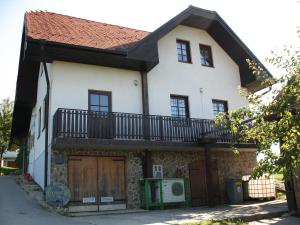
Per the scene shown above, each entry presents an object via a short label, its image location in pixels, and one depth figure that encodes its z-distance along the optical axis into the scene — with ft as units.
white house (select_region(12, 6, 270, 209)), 32.36
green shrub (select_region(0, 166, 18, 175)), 85.28
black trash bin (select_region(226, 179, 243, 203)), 38.47
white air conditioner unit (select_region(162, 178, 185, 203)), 33.65
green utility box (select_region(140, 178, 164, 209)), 33.07
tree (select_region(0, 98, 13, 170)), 95.43
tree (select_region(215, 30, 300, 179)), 18.09
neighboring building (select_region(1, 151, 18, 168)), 127.78
